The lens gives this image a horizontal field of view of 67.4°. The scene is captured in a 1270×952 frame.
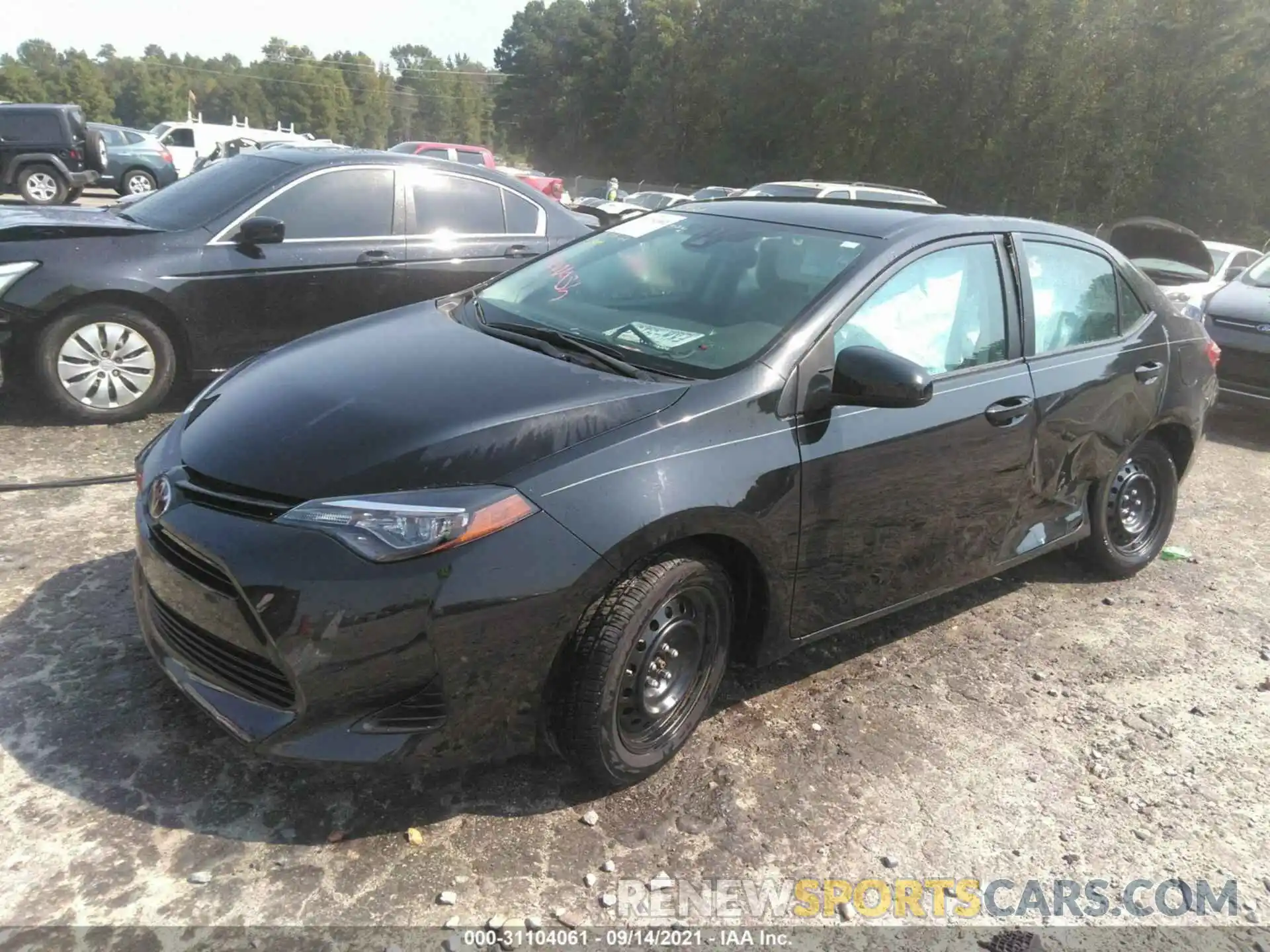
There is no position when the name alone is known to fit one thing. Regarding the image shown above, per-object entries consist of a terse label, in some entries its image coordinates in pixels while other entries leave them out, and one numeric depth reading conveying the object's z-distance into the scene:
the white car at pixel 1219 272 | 9.67
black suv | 18.09
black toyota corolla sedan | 2.31
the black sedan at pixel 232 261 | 5.12
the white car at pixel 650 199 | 27.17
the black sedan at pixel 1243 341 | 7.99
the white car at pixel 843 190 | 15.09
